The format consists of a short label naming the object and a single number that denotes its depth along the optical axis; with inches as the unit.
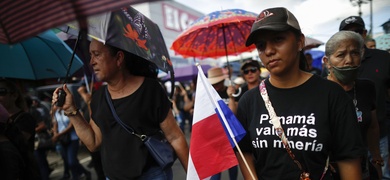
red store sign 1203.9
